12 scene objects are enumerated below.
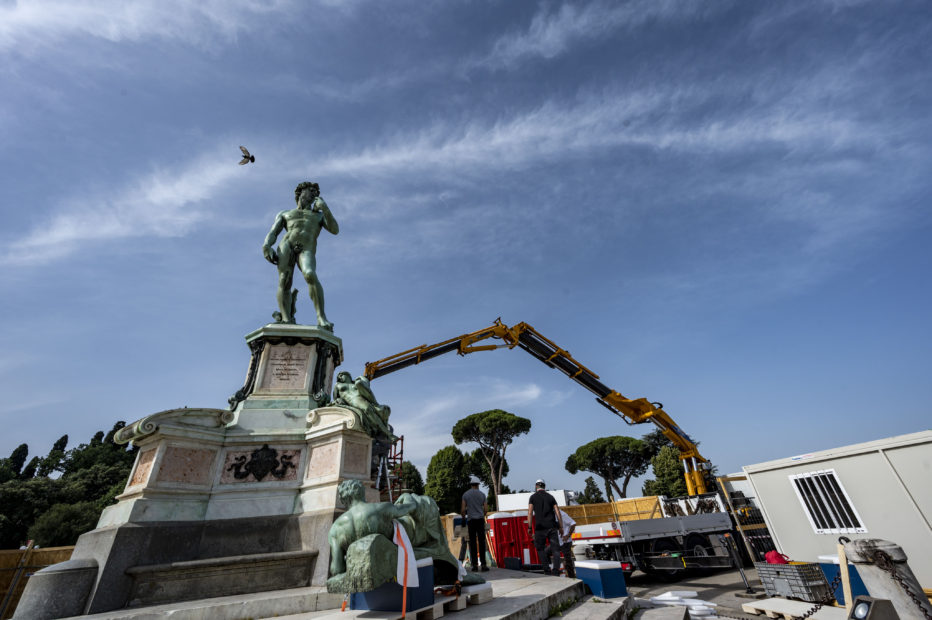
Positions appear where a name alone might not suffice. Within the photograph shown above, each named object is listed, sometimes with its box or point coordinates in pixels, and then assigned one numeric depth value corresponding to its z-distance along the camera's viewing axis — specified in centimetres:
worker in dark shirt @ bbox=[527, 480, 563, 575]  617
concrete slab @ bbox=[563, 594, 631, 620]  402
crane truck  984
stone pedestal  433
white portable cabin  644
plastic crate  651
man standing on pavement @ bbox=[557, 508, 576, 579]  616
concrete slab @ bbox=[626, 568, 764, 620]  699
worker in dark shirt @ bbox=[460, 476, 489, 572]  660
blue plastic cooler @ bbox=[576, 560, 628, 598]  522
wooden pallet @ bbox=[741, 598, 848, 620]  548
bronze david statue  801
